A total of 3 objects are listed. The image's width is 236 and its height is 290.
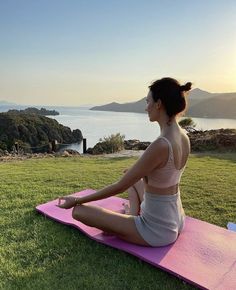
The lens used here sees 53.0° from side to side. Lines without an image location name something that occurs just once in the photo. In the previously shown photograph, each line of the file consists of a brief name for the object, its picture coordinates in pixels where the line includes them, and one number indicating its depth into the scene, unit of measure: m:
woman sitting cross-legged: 1.65
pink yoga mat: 1.57
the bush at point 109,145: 7.48
